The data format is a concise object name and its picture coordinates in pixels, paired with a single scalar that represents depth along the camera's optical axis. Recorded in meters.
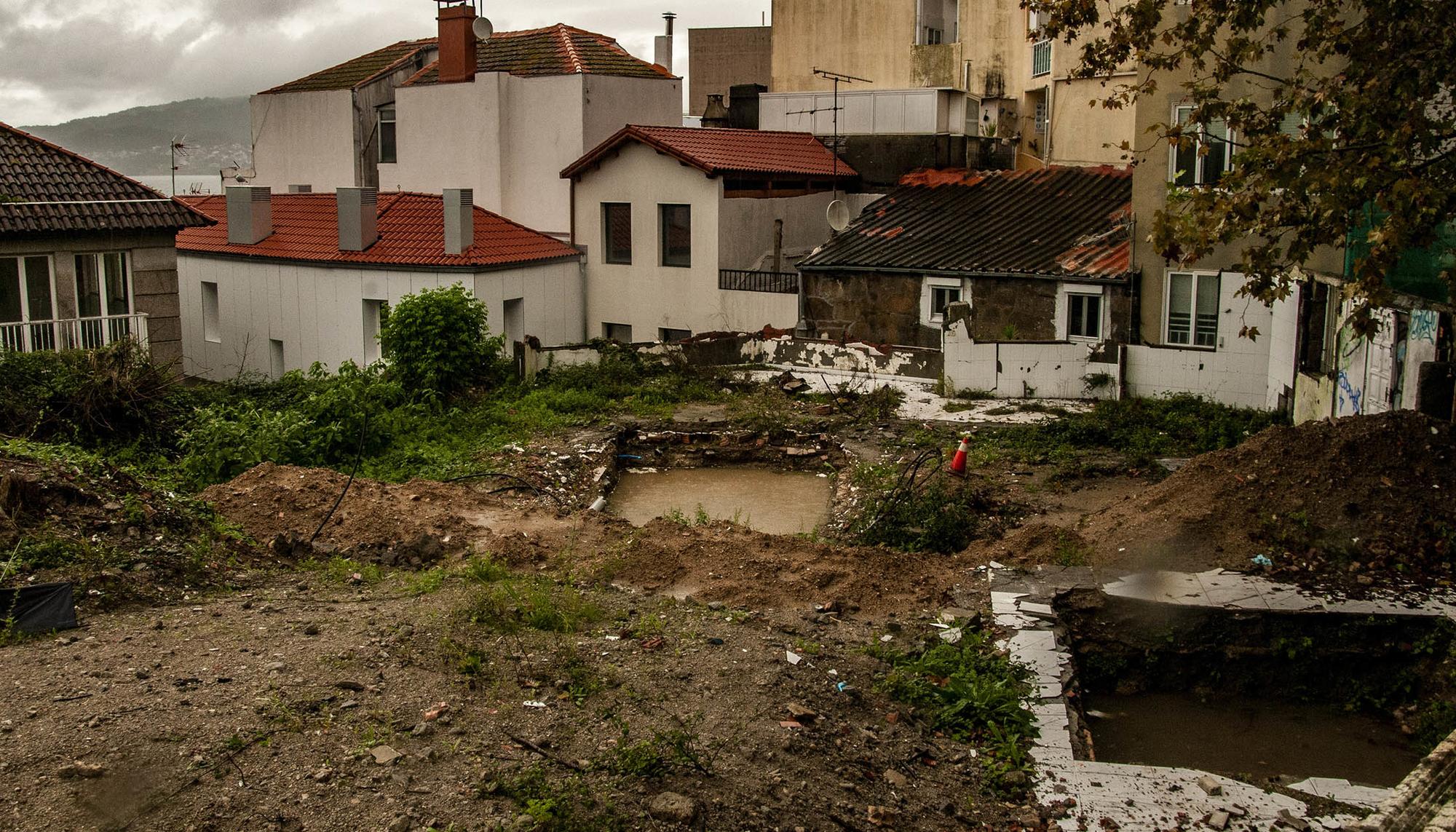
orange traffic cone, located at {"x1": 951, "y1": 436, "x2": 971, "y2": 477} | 14.49
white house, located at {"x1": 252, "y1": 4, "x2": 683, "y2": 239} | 28.94
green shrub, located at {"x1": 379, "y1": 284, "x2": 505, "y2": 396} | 19.92
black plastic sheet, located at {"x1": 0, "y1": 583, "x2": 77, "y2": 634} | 8.35
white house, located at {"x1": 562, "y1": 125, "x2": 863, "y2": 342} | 25.66
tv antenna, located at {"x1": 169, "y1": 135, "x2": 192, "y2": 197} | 35.38
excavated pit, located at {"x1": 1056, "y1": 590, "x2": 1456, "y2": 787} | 8.65
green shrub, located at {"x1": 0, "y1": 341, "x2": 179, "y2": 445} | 15.16
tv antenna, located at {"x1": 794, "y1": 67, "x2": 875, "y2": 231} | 24.89
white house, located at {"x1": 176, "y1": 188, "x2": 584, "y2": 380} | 23.88
